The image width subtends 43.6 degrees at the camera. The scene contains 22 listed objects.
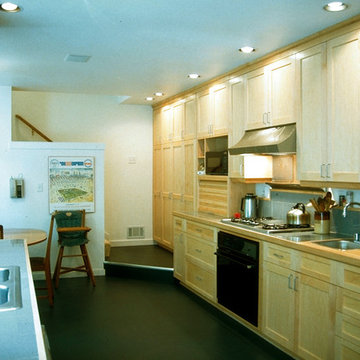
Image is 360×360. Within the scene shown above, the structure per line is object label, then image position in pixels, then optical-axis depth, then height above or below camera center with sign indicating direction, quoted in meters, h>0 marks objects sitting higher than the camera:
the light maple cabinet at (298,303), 2.96 -0.92
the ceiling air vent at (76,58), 4.38 +1.17
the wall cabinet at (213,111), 5.06 +0.76
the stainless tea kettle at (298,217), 4.05 -0.38
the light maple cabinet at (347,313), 2.71 -0.85
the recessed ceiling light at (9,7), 3.00 +1.15
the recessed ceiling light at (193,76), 5.18 +1.16
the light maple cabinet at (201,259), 4.55 -0.89
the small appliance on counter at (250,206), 4.69 -0.32
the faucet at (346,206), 3.45 -0.24
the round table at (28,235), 4.55 -0.63
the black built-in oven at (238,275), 3.78 -0.89
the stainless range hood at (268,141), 3.81 +0.31
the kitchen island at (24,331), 1.35 -0.53
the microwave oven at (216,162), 5.06 +0.15
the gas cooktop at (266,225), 3.78 -0.45
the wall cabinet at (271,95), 3.92 +0.75
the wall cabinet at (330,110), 3.22 +0.50
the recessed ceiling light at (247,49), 3.98 +1.13
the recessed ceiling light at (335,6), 2.93 +1.12
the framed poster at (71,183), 5.88 -0.09
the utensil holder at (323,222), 3.69 -0.39
